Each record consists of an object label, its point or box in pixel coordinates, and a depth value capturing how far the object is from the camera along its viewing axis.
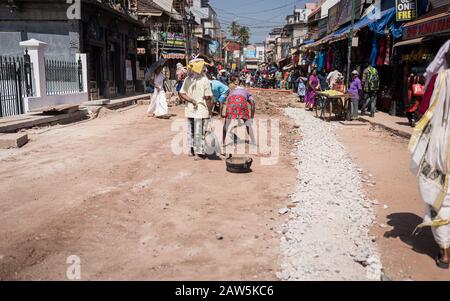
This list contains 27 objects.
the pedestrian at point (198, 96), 7.50
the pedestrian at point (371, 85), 13.99
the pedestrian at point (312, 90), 17.54
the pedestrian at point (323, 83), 18.94
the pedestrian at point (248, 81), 43.61
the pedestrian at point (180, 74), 13.53
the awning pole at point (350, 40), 17.01
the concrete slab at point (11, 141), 8.62
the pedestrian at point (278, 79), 39.47
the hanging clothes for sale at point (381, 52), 15.39
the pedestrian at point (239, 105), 8.09
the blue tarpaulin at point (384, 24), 13.98
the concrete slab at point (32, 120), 10.13
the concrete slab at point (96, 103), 15.62
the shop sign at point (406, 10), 13.54
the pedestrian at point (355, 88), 14.09
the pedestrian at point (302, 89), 22.65
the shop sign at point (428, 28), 10.91
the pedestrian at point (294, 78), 34.19
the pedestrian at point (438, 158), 3.65
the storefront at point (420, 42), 11.30
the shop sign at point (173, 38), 36.00
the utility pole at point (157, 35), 33.27
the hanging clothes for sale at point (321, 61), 23.92
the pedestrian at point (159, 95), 13.99
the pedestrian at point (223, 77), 16.93
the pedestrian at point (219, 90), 8.35
